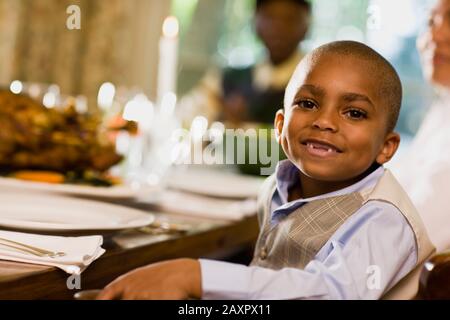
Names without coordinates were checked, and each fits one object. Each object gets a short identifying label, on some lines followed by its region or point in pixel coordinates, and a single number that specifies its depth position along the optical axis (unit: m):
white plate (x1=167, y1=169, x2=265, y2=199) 1.71
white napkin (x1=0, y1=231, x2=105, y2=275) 0.96
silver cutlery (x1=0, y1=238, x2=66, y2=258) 0.98
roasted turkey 1.43
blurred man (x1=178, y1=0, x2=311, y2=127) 4.02
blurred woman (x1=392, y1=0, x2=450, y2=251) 1.40
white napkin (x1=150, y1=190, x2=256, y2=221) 1.45
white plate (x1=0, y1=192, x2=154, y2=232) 1.15
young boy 0.97
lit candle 1.59
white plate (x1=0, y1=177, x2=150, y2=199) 1.34
